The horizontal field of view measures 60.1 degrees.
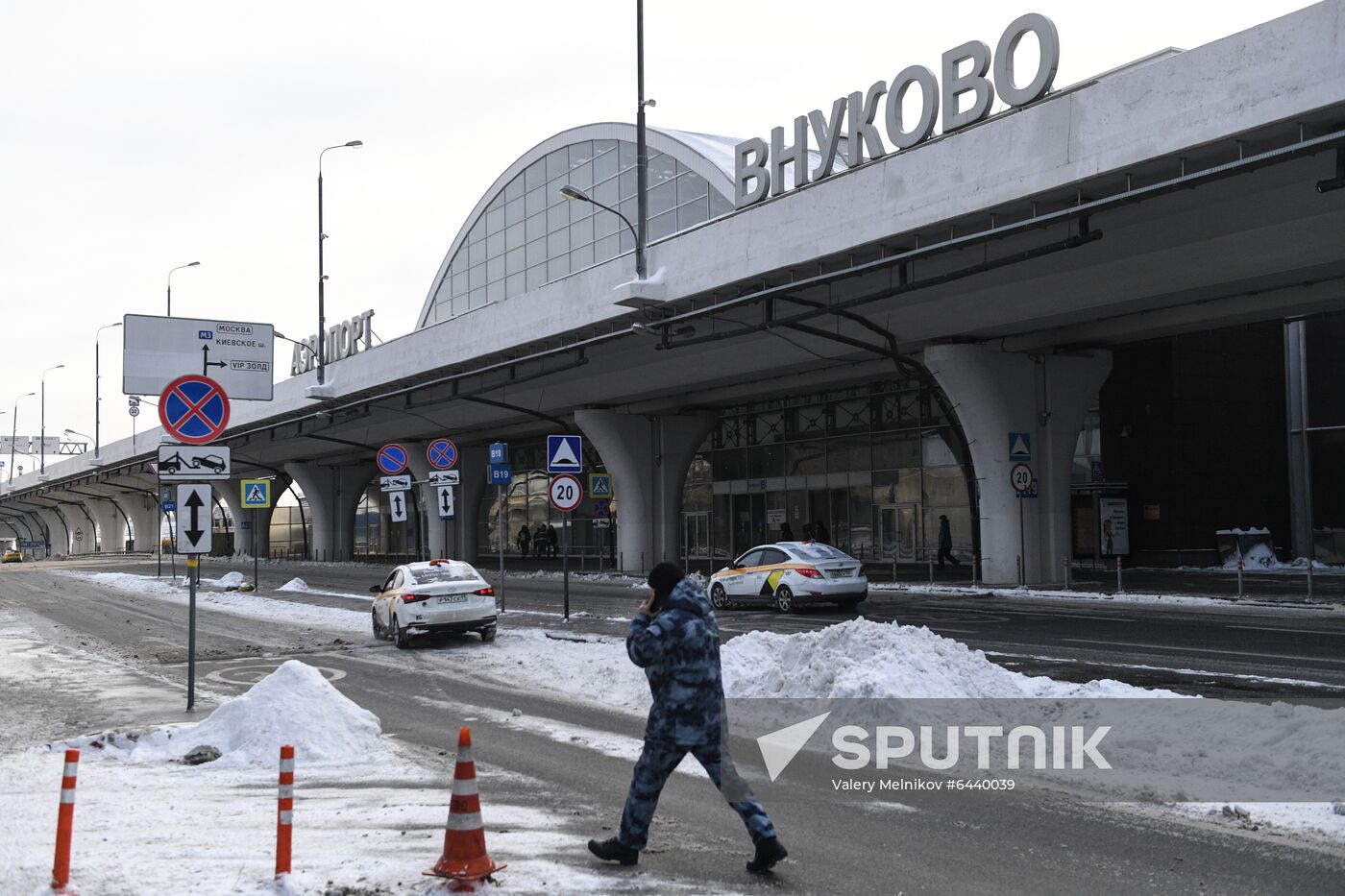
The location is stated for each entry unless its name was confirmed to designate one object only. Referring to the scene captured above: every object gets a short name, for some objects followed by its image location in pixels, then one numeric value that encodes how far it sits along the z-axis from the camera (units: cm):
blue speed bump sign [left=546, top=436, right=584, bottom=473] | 2159
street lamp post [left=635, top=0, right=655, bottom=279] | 2858
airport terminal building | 1850
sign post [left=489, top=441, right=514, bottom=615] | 2403
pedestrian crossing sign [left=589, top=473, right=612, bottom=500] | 4828
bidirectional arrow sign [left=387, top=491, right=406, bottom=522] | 2598
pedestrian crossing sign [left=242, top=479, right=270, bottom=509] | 3633
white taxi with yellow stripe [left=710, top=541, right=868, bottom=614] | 2338
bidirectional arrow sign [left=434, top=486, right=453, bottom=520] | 2334
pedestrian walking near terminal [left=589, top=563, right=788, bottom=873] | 610
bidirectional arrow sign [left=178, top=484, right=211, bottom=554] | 1252
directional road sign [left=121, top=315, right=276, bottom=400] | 3259
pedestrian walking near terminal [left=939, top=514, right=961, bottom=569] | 3762
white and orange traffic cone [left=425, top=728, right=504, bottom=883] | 567
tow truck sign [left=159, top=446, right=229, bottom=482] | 1248
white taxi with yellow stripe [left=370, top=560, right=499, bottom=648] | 1844
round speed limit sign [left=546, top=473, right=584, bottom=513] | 2145
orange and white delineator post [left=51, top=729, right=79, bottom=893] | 555
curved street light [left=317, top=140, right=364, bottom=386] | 4619
